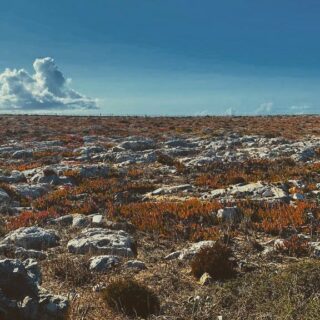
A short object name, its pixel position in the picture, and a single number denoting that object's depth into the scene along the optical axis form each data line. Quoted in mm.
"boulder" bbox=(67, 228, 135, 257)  10711
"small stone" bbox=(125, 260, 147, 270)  9844
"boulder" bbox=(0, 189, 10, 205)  17206
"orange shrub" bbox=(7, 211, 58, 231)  13433
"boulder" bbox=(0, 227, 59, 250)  11258
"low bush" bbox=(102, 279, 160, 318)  7617
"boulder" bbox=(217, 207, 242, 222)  13553
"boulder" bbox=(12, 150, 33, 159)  33562
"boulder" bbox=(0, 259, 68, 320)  6500
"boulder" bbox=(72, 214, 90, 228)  13546
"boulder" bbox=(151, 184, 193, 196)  18875
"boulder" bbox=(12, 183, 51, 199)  19005
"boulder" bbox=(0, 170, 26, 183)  22953
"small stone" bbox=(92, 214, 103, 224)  13734
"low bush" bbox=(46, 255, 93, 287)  8930
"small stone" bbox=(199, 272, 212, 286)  8891
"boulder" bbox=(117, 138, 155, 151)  36625
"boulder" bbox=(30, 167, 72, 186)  22030
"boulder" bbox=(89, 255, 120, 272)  9617
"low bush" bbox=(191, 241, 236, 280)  9133
